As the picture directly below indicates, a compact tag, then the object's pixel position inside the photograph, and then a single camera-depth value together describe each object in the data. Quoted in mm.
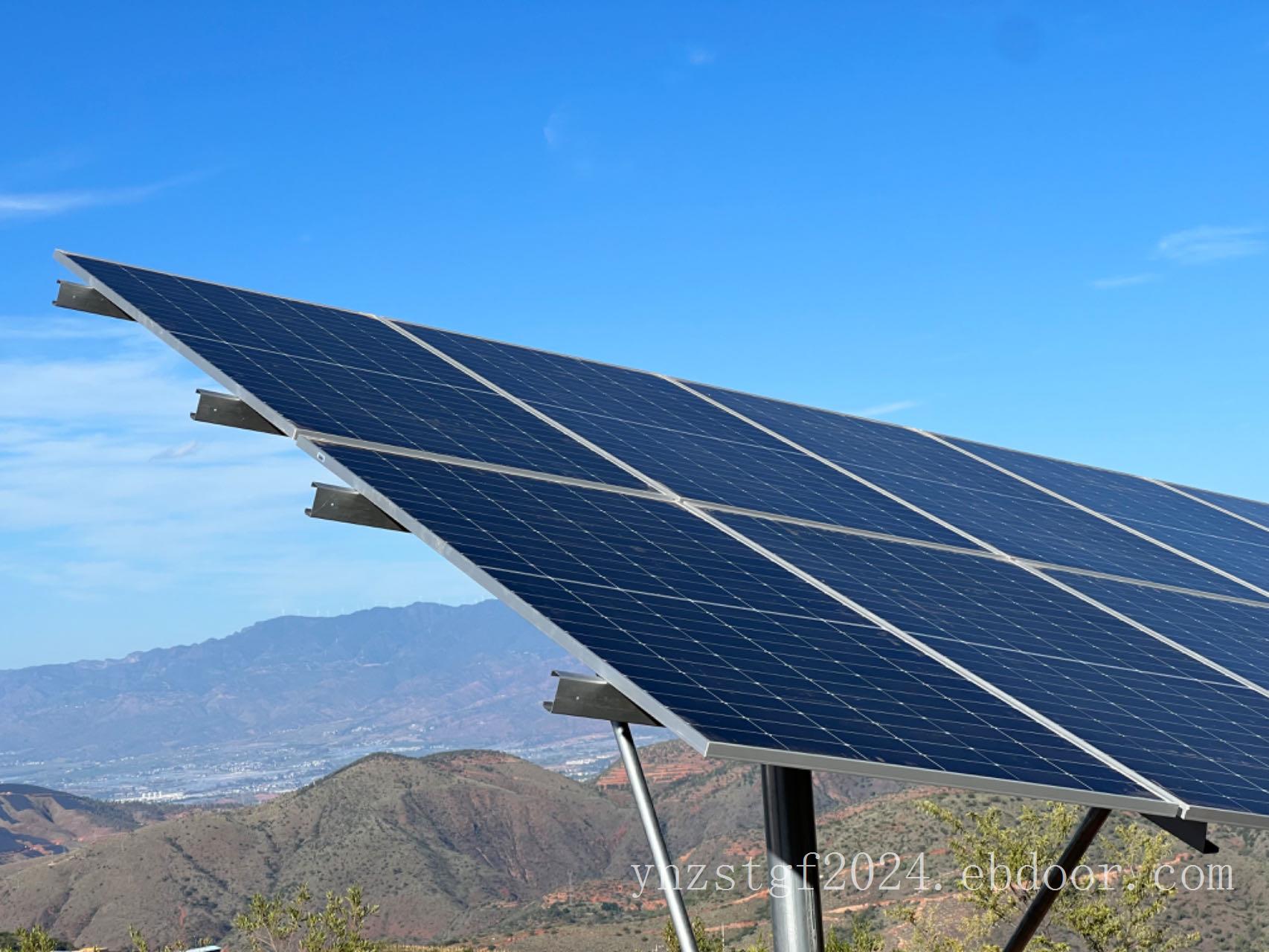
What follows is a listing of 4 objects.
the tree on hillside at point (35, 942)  46656
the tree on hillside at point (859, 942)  38281
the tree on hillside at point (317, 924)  45469
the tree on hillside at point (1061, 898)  41250
